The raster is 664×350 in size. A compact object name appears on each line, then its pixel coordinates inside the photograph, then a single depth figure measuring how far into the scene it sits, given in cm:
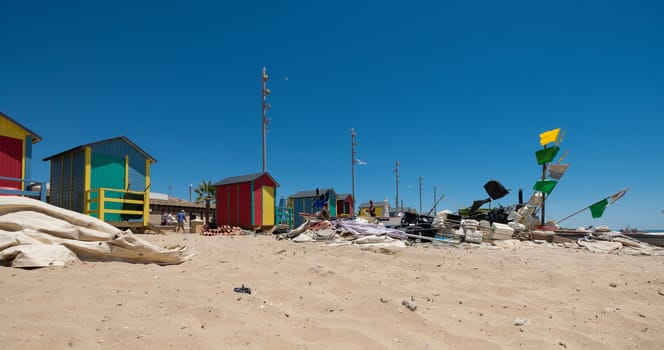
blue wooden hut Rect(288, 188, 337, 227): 2819
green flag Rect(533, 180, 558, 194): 1445
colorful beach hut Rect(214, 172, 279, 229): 1681
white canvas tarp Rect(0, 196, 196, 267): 390
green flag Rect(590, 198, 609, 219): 1485
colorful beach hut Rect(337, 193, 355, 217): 3247
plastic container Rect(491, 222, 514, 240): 1116
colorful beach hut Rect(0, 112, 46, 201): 953
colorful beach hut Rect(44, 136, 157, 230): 1121
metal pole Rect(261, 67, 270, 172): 1774
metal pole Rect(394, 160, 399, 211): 4103
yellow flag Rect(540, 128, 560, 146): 1525
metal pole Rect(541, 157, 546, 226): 1448
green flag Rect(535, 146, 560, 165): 1519
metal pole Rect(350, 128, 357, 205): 2858
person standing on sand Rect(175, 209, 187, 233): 1716
